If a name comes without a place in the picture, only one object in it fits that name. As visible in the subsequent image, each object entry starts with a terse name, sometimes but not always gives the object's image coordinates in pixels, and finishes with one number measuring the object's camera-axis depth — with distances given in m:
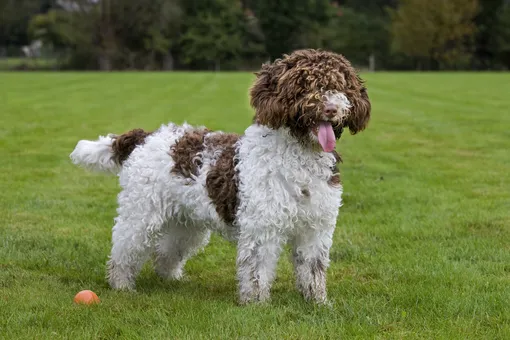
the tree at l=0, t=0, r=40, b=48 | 70.56
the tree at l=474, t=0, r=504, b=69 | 66.50
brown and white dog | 4.49
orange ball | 4.91
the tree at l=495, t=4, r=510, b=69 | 63.20
